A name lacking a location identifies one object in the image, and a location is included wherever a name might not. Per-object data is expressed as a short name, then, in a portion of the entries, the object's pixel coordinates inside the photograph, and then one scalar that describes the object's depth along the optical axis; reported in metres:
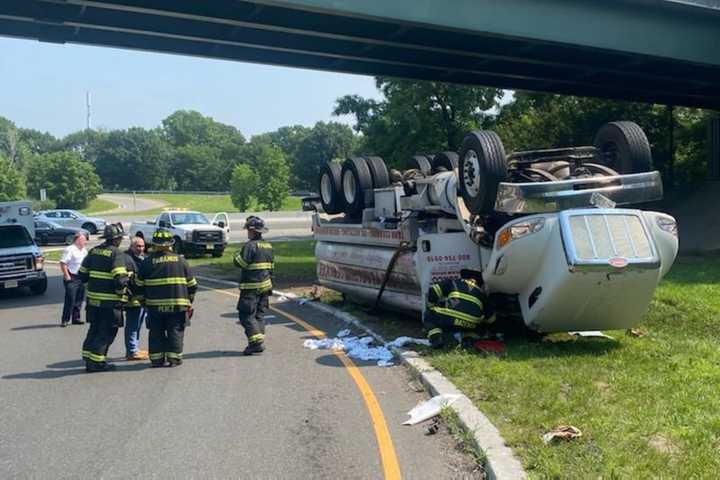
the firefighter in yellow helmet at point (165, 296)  8.71
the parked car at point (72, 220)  44.14
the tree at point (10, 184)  71.81
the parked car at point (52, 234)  40.56
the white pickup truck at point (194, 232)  27.41
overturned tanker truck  8.10
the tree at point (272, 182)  74.44
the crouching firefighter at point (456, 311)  8.78
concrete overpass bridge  16.17
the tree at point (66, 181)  81.81
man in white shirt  12.64
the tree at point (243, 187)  74.50
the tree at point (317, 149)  119.75
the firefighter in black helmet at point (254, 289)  9.38
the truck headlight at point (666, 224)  8.49
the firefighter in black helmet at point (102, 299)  8.71
